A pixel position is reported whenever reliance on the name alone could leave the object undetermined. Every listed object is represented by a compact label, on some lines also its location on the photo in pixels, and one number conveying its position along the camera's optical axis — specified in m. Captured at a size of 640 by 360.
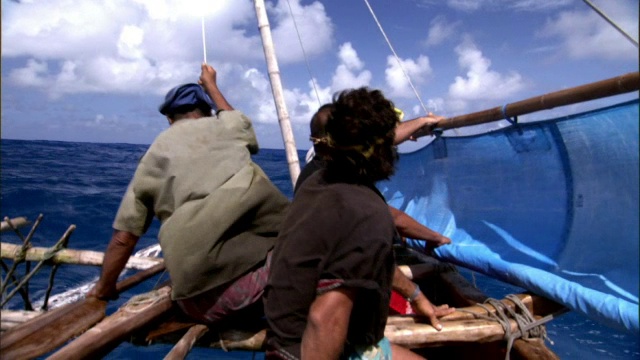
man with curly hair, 1.64
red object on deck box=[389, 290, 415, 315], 3.15
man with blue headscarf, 2.20
